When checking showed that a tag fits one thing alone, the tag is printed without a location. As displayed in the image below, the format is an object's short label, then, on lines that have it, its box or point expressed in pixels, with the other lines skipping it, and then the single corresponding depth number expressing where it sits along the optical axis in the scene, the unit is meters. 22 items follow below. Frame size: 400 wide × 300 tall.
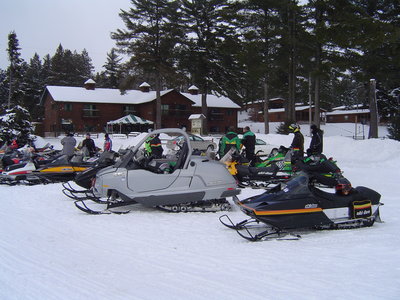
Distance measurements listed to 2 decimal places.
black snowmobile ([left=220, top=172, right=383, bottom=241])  5.07
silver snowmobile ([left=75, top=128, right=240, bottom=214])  6.75
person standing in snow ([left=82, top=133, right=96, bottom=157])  13.35
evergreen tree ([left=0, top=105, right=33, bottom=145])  20.60
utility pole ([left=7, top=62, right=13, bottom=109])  41.97
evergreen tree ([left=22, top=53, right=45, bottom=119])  50.09
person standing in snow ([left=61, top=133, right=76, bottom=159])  12.36
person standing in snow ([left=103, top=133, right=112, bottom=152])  14.63
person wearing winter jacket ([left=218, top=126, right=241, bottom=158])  10.09
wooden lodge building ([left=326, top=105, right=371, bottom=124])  54.25
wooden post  23.20
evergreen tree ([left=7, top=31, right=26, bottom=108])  42.00
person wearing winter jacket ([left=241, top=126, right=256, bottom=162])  10.91
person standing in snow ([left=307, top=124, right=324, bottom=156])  10.59
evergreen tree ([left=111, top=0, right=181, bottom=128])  30.45
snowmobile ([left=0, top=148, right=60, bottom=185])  10.30
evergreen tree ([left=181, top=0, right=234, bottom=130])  32.28
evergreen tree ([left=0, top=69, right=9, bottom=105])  53.72
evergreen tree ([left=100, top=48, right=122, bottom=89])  63.84
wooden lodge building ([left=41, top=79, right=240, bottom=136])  40.91
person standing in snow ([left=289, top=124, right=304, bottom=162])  10.43
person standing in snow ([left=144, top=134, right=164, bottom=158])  11.62
